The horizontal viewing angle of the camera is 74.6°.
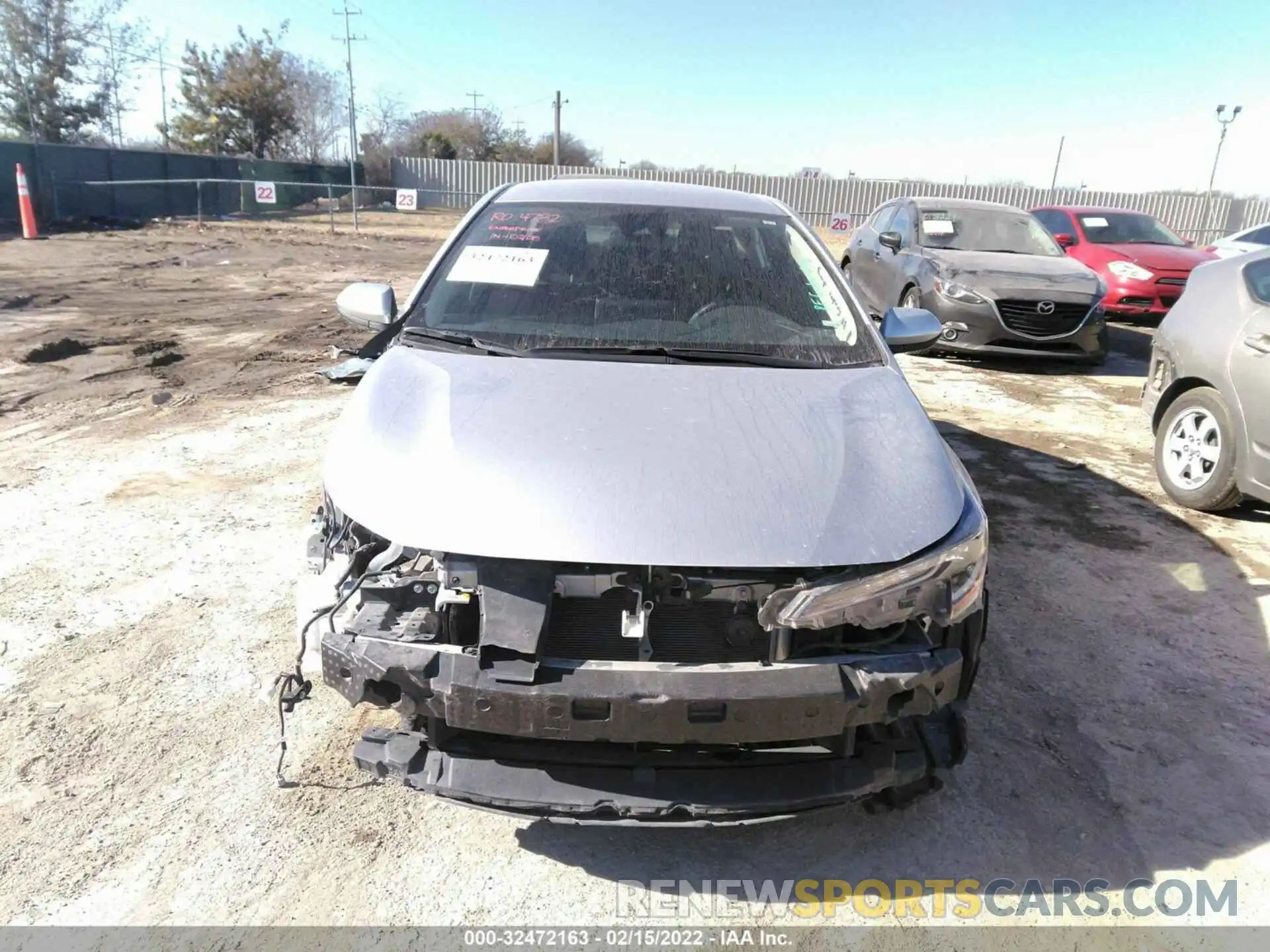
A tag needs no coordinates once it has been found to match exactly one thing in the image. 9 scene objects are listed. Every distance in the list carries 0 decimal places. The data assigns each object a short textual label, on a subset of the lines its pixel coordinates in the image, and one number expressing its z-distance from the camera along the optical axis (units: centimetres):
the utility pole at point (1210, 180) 2494
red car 1002
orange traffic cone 1673
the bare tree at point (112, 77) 3053
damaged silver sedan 198
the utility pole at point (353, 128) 3268
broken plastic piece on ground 358
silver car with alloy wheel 442
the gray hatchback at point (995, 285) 811
